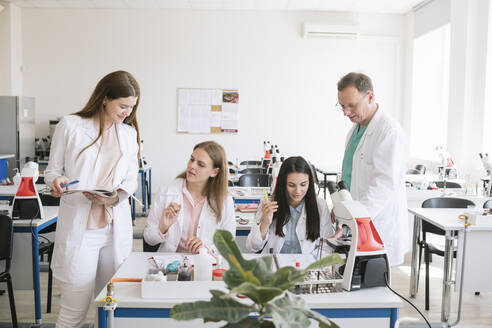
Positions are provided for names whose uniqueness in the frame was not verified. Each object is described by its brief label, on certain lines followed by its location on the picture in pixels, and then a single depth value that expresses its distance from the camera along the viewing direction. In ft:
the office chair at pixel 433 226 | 10.12
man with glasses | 6.54
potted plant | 2.32
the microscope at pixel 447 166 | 14.90
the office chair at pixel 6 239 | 7.75
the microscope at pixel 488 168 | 11.52
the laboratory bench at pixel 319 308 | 4.57
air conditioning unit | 23.40
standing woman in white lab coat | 5.69
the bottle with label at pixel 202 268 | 5.07
